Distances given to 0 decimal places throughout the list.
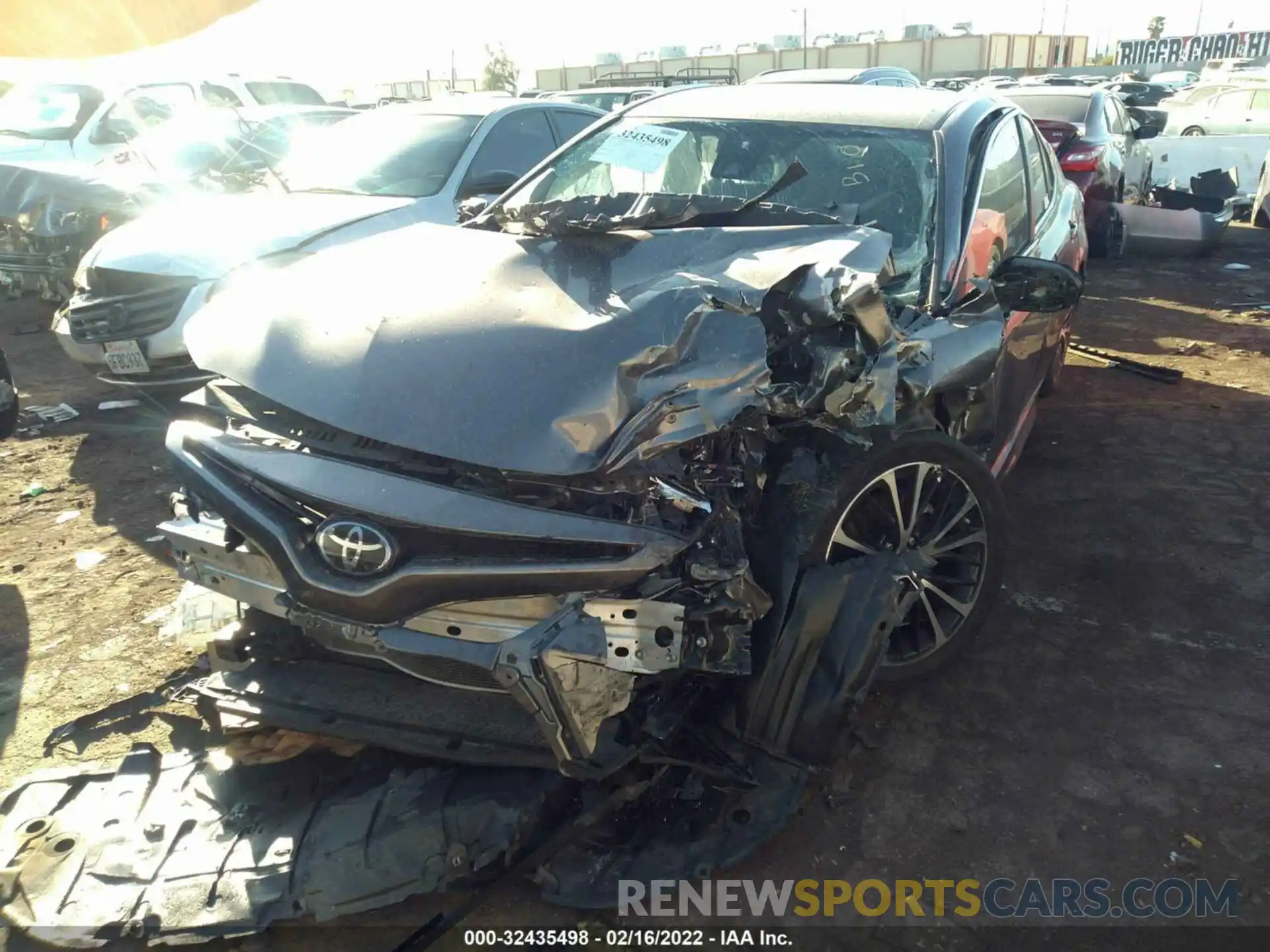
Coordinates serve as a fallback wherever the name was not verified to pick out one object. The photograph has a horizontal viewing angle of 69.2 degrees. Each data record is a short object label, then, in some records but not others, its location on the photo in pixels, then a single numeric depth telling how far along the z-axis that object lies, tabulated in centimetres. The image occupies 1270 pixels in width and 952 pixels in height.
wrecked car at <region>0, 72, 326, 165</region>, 922
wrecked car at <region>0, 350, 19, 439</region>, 524
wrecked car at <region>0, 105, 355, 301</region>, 702
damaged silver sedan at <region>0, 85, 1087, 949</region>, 217
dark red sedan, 955
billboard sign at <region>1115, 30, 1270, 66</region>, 5322
